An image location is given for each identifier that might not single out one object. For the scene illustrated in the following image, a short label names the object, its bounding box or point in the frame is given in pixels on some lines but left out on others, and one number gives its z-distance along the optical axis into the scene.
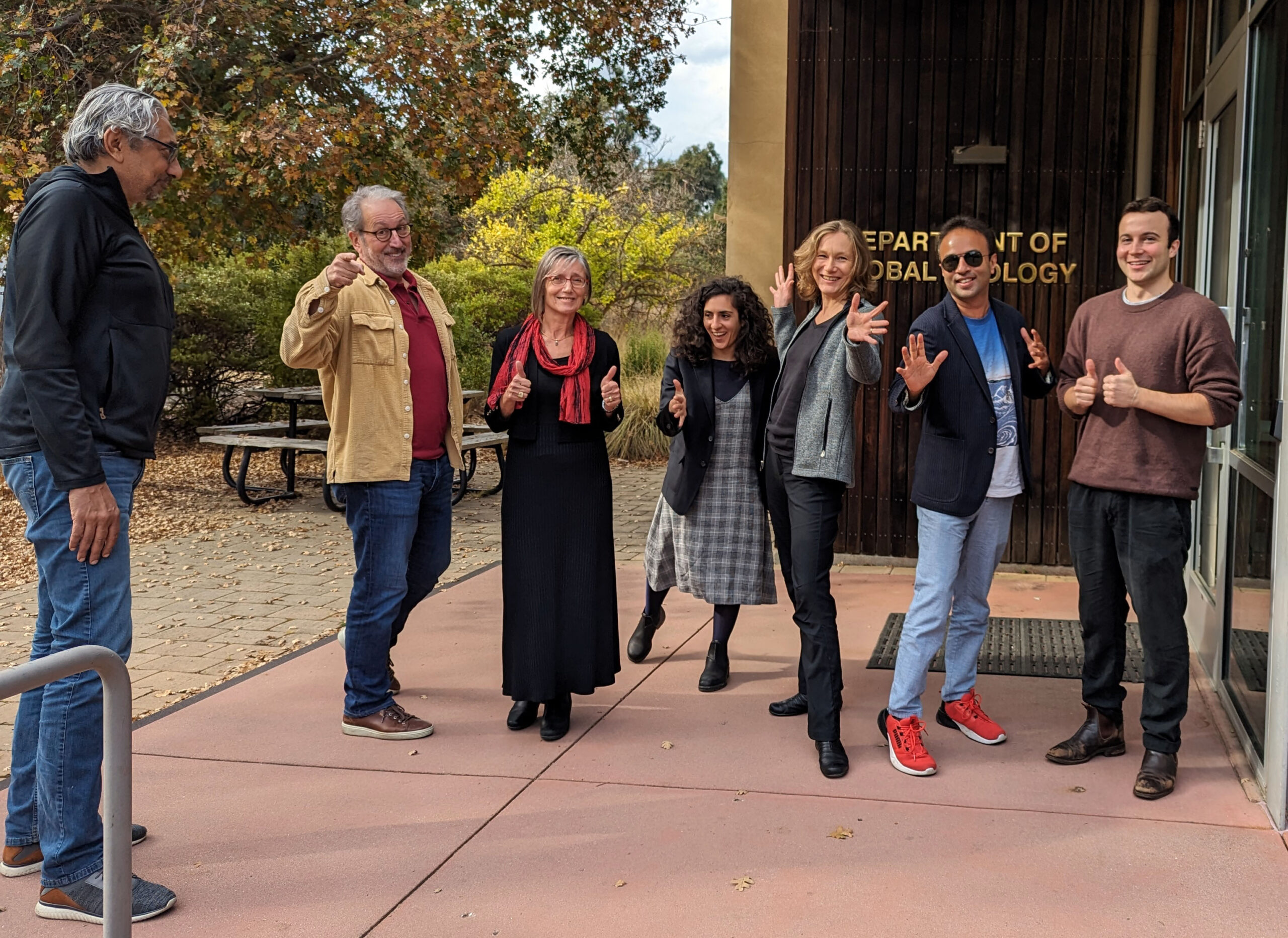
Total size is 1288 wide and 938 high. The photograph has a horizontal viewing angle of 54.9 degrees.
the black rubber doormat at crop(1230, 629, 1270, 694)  4.06
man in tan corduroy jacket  4.37
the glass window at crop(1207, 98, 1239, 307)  5.28
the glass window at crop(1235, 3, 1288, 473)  4.13
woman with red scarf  4.46
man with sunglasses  4.14
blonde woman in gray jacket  4.20
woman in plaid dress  4.86
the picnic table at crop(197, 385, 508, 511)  10.40
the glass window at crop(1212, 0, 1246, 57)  5.19
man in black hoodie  3.06
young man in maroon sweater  3.80
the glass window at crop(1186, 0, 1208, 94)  6.35
